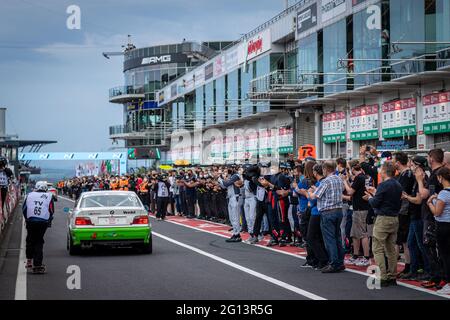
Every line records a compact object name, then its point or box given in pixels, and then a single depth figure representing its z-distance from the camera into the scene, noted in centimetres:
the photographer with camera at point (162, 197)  3114
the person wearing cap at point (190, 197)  3069
